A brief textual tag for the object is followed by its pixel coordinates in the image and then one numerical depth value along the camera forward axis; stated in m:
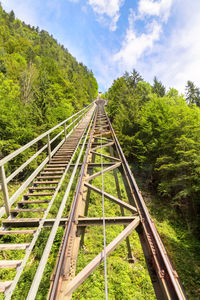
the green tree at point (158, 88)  27.19
